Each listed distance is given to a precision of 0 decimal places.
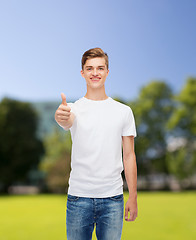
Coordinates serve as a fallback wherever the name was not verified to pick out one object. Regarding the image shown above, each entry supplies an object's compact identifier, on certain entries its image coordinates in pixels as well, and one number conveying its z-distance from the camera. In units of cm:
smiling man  362
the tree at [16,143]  3900
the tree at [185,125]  3538
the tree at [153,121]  3912
